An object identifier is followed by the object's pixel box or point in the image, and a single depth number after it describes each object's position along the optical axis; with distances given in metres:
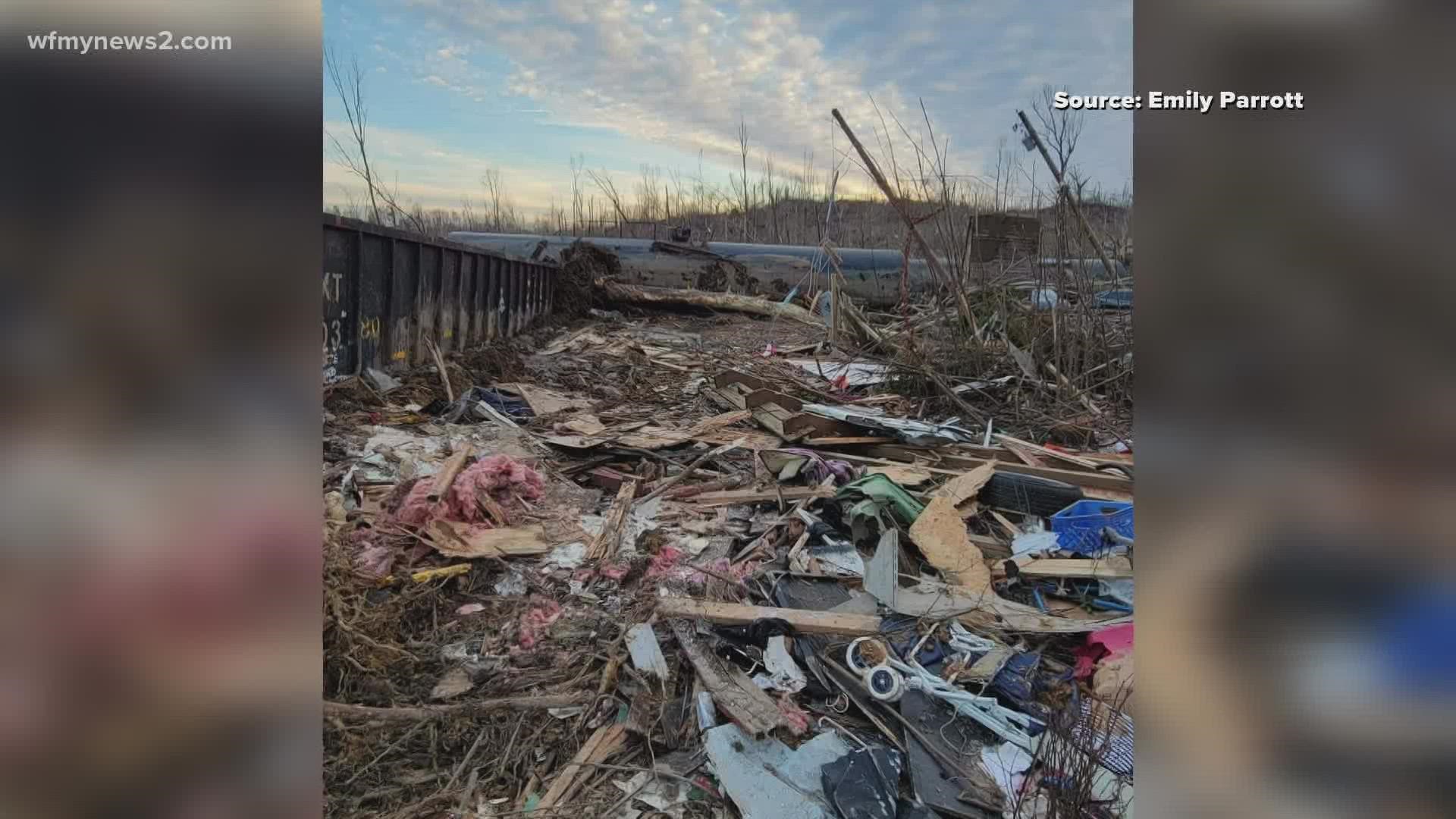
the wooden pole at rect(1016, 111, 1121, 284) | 5.56
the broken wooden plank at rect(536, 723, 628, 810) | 2.54
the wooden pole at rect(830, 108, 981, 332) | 6.29
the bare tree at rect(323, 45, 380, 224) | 9.02
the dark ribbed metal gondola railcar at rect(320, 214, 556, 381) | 6.61
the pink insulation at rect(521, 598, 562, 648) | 3.56
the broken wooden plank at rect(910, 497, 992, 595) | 4.00
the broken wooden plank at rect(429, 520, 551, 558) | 4.25
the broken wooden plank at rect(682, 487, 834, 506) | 5.23
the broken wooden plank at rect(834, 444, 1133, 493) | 4.95
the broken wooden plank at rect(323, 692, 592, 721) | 2.87
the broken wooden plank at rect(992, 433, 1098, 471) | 5.33
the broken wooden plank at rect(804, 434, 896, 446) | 6.09
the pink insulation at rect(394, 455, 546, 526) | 4.54
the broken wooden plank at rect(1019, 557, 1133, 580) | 3.88
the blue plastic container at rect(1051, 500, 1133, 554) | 4.25
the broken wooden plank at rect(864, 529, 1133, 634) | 3.55
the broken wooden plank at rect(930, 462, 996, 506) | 4.86
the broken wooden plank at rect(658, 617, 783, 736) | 2.75
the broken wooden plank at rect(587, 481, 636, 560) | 4.47
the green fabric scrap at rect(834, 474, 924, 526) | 4.65
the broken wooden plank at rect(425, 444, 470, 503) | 4.78
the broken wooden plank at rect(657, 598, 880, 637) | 3.45
